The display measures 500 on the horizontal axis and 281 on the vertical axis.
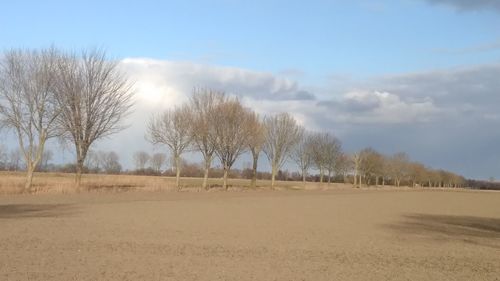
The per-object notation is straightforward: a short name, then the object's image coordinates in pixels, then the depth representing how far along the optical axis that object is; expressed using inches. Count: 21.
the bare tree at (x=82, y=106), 1740.9
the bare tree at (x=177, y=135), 2358.5
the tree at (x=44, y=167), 4936.0
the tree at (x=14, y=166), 4295.0
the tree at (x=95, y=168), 5043.8
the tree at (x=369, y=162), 4762.1
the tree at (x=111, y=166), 5495.6
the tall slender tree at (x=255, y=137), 2629.9
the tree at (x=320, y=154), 3791.8
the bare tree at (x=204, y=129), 2384.4
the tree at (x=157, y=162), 5679.1
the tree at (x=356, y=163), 4421.8
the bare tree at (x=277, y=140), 3157.0
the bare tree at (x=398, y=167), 5497.0
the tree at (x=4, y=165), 4193.9
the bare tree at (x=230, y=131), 2476.6
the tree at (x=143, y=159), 5904.5
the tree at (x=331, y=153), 3912.4
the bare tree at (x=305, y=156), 3705.7
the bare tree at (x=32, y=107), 1678.2
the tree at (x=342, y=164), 4241.6
